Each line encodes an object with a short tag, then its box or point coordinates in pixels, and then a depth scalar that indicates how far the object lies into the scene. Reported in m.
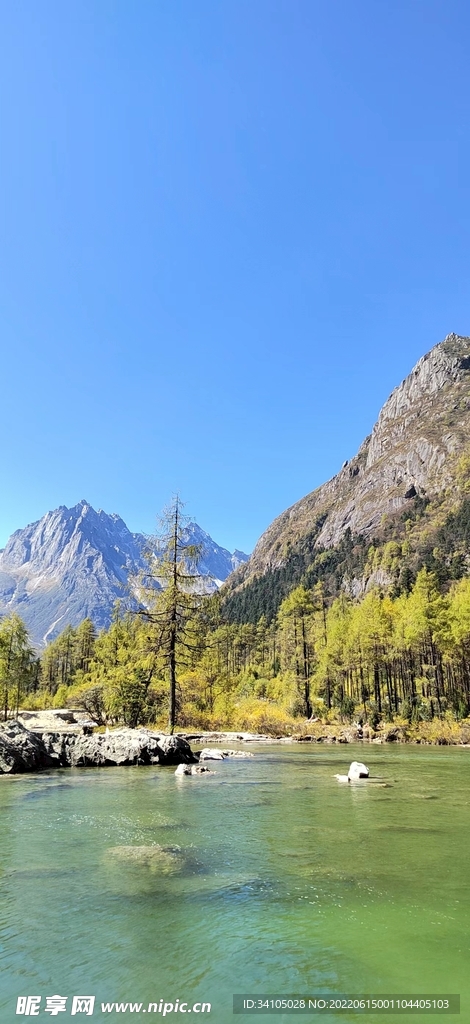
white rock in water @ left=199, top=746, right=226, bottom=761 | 25.92
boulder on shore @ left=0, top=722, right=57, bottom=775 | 19.78
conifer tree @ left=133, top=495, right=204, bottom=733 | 30.36
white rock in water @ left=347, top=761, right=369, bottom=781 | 18.45
